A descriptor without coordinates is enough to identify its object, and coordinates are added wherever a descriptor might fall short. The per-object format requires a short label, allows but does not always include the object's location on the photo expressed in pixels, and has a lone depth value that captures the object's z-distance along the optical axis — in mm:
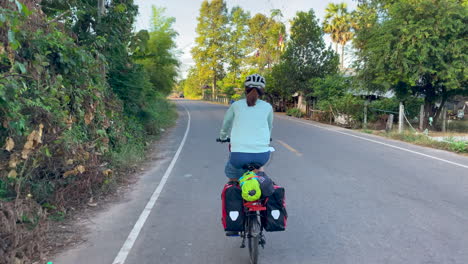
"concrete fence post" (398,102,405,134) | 18697
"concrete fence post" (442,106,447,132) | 21705
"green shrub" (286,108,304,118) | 34125
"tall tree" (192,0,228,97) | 68188
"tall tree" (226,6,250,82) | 63109
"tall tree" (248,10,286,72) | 45812
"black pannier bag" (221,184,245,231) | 4070
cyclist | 4273
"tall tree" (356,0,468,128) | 17953
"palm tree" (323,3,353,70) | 47312
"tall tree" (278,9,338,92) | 34094
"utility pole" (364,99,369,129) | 22519
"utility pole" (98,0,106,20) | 10828
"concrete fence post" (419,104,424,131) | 20500
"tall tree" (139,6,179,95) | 23500
